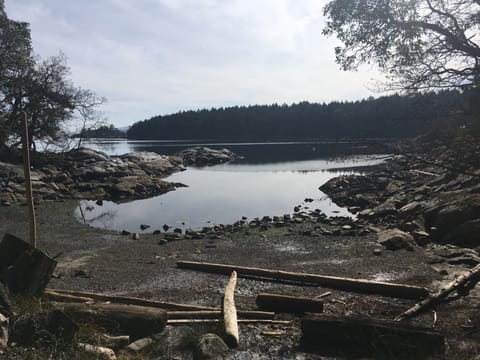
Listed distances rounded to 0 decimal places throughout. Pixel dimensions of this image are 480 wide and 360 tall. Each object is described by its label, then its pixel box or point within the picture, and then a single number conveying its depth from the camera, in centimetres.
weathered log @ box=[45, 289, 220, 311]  952
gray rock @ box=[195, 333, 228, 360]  734
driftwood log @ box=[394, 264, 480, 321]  937
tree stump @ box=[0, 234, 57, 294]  871
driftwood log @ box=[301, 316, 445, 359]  716
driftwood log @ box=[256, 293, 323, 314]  958
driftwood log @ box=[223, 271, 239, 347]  794
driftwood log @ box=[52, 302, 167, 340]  773
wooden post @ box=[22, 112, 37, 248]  1016
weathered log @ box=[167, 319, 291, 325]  866
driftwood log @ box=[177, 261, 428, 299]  1070
